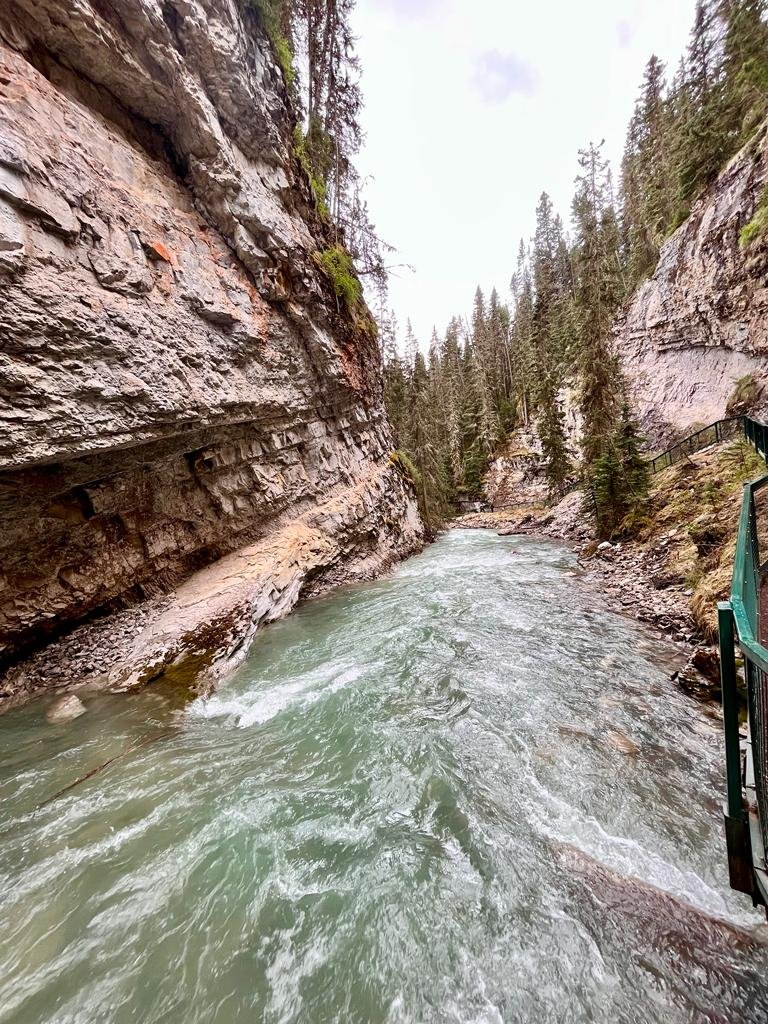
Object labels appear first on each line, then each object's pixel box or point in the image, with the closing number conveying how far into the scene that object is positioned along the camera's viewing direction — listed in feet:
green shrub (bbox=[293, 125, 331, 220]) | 47.16
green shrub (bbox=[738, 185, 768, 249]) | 46.06
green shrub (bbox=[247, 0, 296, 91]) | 38.73
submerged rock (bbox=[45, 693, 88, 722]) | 20.98
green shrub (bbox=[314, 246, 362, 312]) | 47.50
